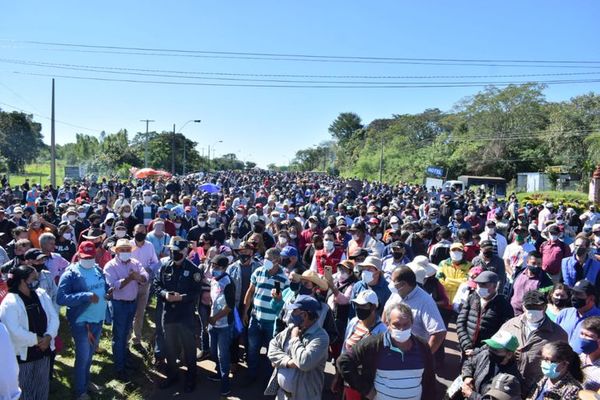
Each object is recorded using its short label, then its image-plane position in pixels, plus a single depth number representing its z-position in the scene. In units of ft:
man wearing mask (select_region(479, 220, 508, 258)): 28.58
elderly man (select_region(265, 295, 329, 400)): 13.58
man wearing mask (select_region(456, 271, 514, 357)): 15.65
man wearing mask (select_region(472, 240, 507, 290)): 20.86
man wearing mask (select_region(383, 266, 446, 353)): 15.16
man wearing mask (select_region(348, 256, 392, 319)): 17.39
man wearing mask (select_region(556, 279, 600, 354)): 15.66
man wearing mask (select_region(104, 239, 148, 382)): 20.21
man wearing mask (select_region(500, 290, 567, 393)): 13.73
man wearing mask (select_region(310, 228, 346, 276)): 24.63
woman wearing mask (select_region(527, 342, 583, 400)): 10.77
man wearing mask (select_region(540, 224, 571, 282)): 26.40
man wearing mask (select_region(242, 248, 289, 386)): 19.21
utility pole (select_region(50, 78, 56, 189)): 74.95
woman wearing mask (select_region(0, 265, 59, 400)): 13.46
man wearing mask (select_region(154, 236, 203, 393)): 19.30
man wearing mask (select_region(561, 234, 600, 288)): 22.89
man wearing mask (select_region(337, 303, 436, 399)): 11.77
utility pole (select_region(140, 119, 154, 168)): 126.91
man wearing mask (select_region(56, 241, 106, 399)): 17.75
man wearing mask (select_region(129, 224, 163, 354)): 22.99
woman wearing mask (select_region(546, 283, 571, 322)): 16.22
